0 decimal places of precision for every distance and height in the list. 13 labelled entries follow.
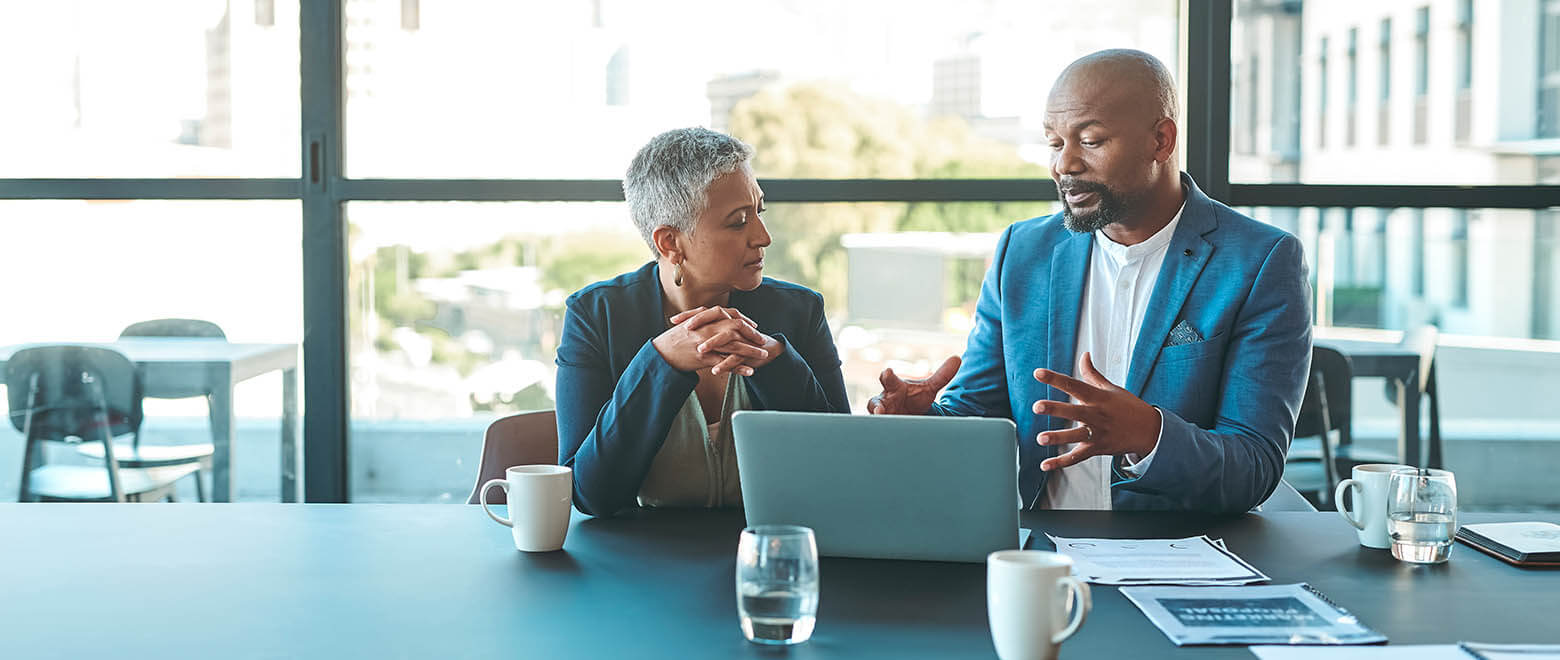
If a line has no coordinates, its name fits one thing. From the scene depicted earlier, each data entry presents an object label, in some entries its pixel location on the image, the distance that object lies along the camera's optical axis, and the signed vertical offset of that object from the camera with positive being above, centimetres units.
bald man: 212 -7
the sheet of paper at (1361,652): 117 -36
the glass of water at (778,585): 119 -30
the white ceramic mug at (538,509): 158 -31
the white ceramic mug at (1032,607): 113 -31
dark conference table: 122 -36
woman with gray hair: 192 -12
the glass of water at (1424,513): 152 -30
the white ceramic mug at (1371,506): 158 -30
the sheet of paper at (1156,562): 142 -35
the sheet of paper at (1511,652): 116 -36
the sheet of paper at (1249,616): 122 -36
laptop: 142 -25
